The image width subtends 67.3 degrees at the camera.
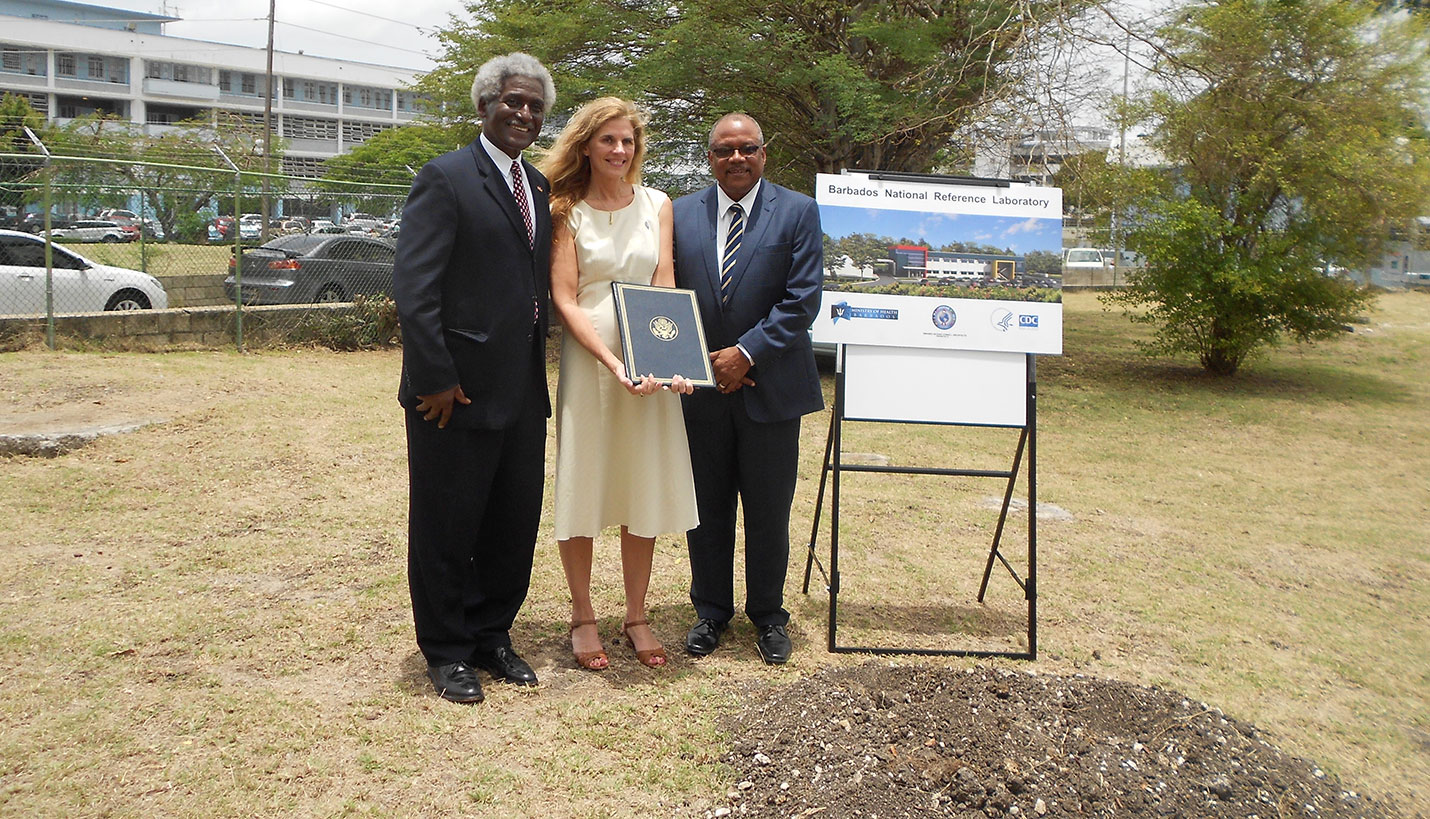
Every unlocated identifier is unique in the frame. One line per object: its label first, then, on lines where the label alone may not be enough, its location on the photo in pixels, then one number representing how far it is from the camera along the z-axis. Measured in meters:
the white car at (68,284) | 11.13
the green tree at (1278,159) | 12.14
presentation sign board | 4.43
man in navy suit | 3.99
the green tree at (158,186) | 11.61
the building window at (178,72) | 56.22
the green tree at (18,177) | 10.95
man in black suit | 3.41
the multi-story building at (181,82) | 52.22
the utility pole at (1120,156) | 13.19
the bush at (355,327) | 12.95
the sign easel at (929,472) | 4.35
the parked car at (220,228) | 12.66
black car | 12.75
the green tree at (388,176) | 14.30
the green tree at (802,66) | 11.63
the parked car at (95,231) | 12.12
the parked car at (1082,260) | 36.37
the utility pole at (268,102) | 26.17
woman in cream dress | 3.76
